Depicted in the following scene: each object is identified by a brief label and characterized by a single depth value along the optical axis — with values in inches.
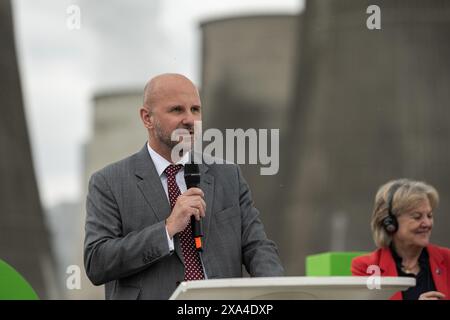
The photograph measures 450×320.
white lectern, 202.7
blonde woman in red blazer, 335.9
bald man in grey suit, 256.5
